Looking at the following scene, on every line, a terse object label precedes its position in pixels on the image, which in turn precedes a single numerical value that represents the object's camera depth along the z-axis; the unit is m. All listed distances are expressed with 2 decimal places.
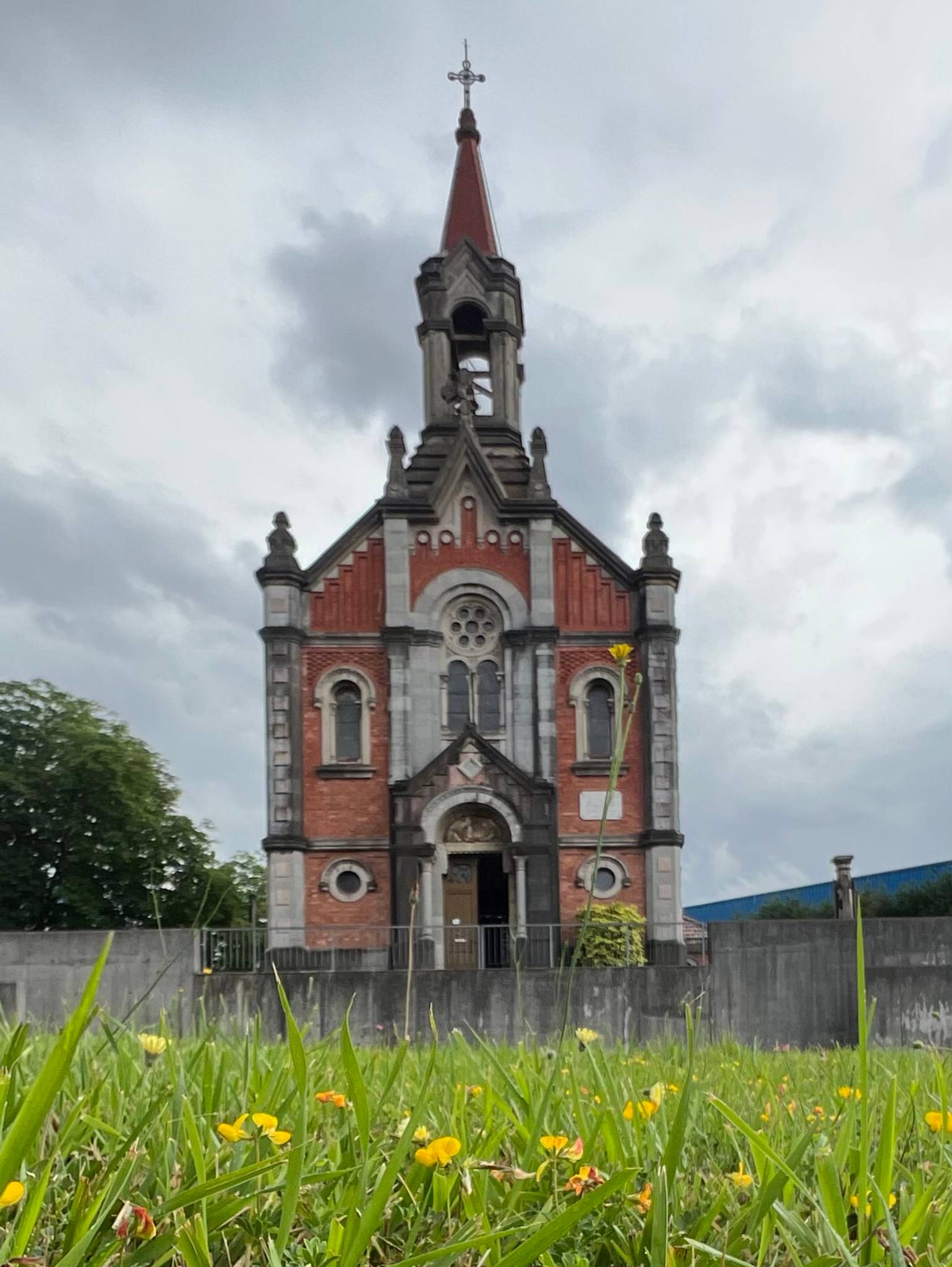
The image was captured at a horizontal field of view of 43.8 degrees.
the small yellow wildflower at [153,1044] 2.52
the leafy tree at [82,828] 35.03
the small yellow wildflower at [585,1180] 2.00
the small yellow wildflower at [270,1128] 2.11
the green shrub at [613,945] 22.53
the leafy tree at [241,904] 32.52
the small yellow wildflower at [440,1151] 1.96
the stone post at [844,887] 25.19
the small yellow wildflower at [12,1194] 1.47
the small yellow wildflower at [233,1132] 2.02
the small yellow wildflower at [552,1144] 2.22
